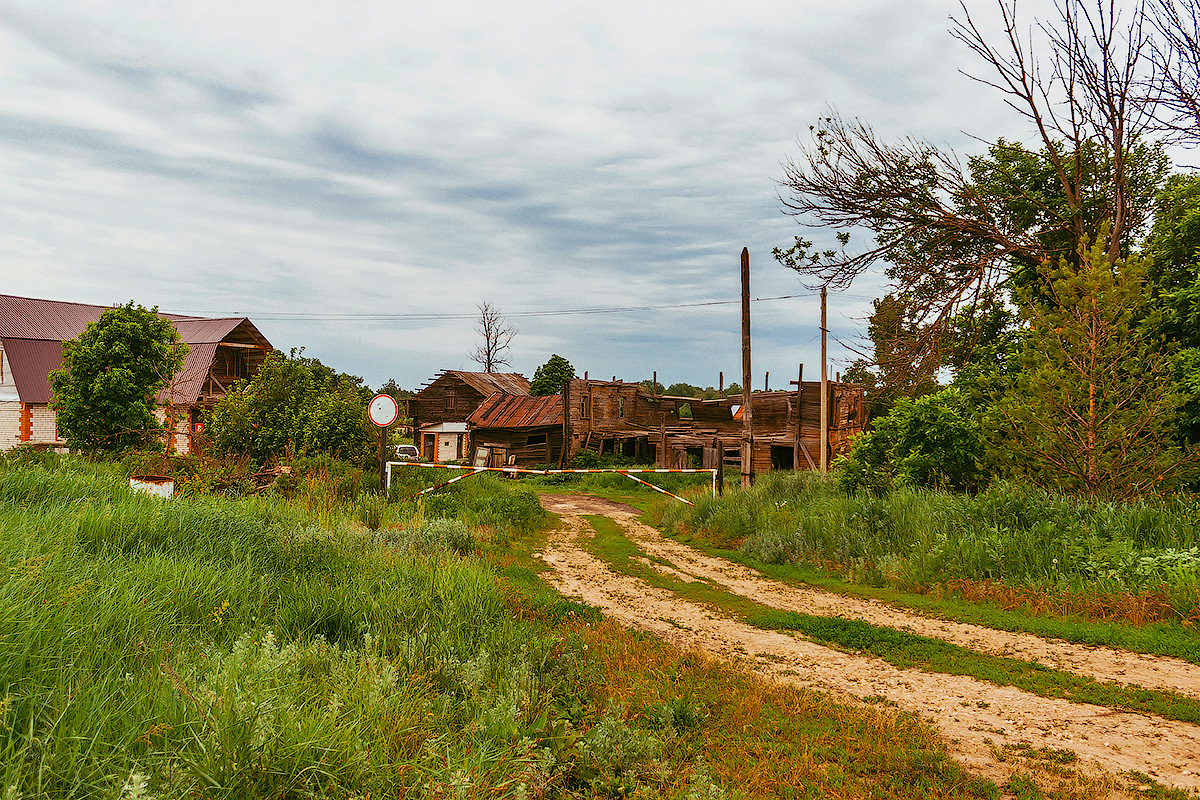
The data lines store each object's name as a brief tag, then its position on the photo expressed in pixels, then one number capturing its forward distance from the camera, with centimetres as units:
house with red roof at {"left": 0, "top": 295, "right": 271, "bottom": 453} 3528
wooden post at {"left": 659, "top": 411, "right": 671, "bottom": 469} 3803
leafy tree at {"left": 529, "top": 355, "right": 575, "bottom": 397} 5609
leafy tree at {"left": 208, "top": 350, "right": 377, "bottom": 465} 1623
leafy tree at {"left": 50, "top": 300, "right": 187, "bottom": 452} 1942
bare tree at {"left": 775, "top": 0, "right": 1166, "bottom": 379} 1414
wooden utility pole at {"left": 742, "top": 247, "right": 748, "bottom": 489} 1980
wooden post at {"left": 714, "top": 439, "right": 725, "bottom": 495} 1955
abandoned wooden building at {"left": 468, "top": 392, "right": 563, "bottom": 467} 3947
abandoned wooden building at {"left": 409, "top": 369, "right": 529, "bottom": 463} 4303
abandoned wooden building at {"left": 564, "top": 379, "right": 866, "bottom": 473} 3350
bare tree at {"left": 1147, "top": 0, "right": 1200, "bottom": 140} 1089
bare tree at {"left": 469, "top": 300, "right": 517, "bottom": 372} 5773
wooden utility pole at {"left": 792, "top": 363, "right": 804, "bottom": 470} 3289
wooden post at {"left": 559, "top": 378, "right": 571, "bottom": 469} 3866
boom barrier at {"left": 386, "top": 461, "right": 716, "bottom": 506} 1548
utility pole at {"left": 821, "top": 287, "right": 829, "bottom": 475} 2708
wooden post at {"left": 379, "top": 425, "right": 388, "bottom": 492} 1445
